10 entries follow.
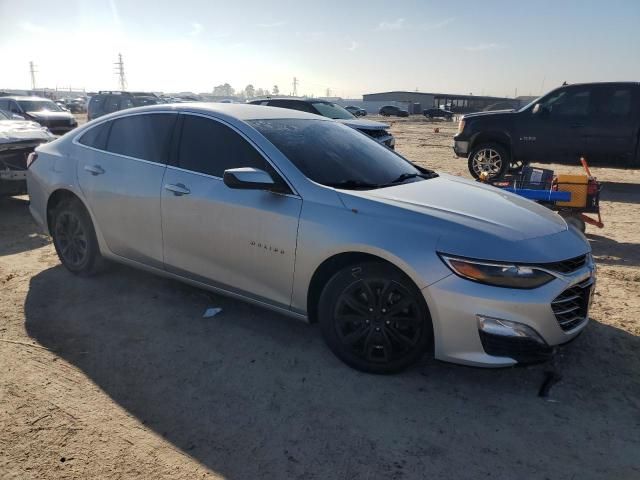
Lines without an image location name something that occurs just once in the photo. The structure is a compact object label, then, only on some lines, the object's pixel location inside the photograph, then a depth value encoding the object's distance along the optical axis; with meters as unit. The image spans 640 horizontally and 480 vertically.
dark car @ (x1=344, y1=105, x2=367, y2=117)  45.47
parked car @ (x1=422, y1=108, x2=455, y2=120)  59.94
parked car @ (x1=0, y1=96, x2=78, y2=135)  17.83
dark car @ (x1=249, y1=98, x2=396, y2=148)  11.64
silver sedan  2.87
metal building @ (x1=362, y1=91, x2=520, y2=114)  76.81
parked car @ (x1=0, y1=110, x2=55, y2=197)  6.93
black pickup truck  9.61
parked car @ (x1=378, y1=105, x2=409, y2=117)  62.50
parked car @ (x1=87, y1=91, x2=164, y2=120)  17.75
